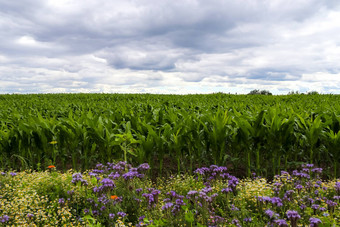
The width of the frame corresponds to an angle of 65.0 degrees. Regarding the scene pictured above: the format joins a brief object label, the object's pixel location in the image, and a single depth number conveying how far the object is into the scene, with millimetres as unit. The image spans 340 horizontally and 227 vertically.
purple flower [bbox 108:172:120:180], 3777
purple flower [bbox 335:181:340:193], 3489
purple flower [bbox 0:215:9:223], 3297
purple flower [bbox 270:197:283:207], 2930
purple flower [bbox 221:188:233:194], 3330
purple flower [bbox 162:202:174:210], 2885
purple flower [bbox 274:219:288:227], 2279
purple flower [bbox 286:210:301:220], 2340
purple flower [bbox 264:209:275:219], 2592
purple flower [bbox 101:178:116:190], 3424
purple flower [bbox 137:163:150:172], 4016
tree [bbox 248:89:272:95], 42428
